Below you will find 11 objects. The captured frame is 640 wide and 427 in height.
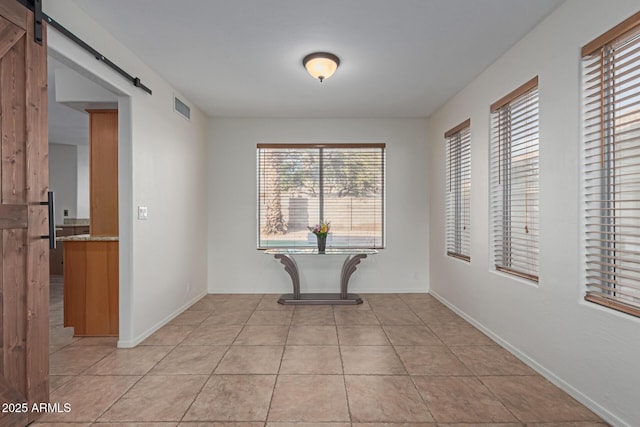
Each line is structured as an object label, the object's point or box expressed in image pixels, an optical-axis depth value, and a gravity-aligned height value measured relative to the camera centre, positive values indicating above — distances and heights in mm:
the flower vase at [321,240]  4996 -386
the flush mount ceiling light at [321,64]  3293 +1354
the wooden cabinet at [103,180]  3787 +332
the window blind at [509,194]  2918 +160
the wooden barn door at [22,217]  1948 -28
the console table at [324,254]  4898 -831
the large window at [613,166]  2012 +266
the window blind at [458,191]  4258 +256
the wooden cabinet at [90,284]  3539 -698
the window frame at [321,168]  5512 +662
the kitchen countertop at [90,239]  3502 -258
